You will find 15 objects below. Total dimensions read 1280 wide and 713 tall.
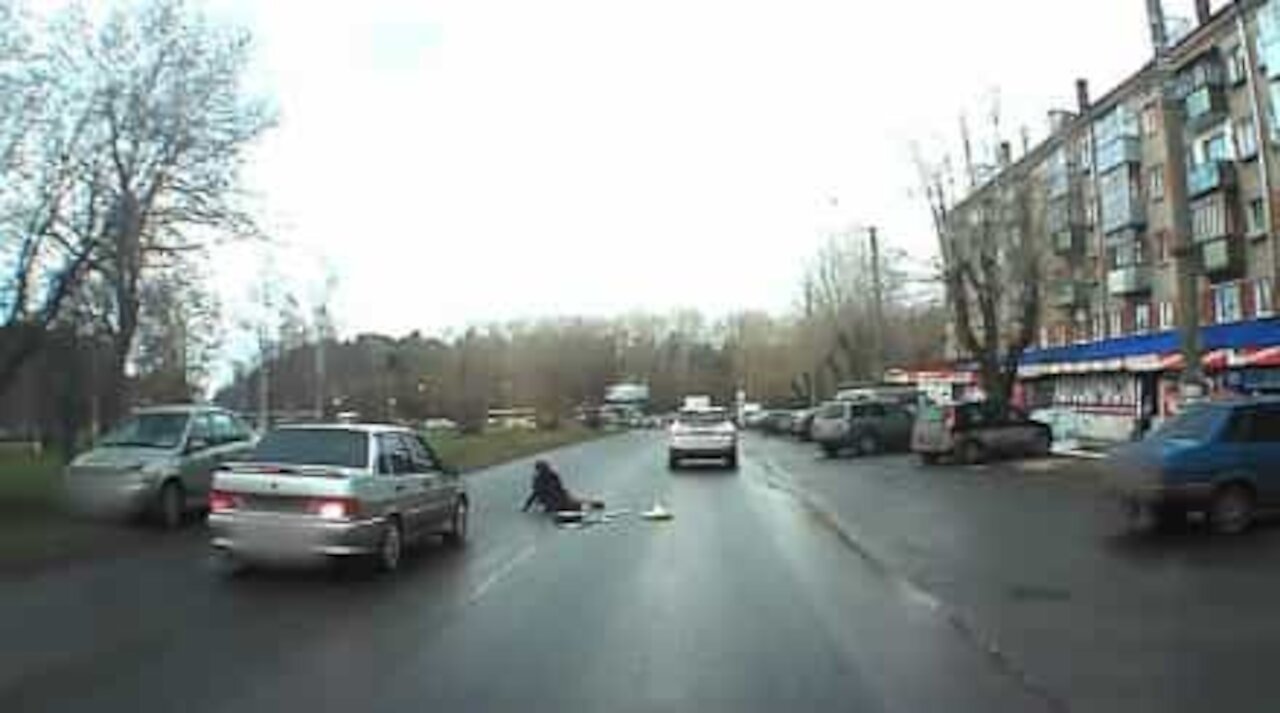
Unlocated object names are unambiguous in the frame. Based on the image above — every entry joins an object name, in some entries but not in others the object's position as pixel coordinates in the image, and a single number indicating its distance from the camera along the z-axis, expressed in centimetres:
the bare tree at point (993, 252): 4759
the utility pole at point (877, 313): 6662
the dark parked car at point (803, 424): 6675
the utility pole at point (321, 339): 7075
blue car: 1856
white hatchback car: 4066
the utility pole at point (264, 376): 7138
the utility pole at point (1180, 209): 2372
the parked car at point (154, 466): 2052
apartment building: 4894
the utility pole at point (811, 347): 9144
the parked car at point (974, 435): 3991
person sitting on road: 2372
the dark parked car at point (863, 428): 4884
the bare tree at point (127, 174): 2352
